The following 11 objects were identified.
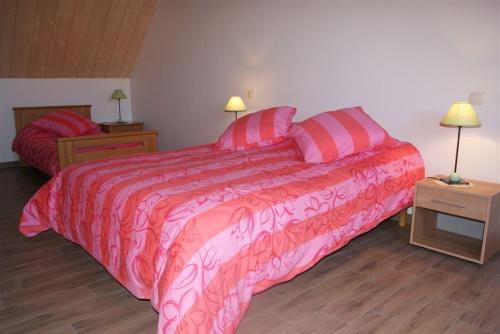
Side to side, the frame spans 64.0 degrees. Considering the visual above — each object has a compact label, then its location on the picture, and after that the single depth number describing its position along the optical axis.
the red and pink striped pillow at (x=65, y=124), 5.00
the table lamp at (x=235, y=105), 4.23
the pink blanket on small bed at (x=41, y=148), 4.16
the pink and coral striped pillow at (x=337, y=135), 2.77
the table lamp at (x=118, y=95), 5.99
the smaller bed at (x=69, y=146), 3.95
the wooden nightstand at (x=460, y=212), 2.50
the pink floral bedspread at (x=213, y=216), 1.64
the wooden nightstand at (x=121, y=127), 5.68
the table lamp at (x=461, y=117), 2.57
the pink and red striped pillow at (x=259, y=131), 3.38
